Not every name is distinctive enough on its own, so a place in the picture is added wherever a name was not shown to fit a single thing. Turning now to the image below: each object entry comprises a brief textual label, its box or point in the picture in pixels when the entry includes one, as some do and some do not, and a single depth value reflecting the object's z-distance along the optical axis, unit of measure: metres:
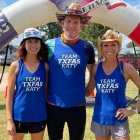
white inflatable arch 3.68
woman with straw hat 2.03
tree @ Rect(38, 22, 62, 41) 20.47
